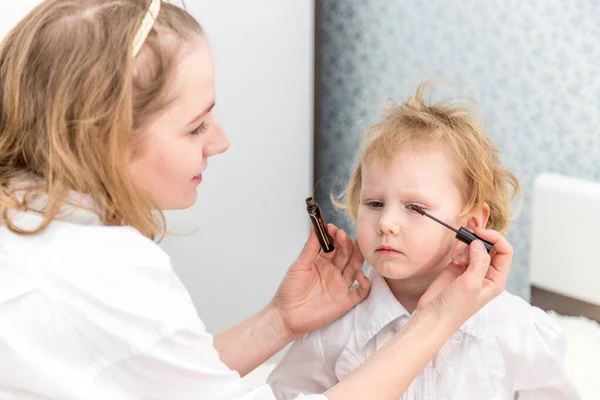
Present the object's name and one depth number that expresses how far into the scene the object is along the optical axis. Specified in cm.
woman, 96
